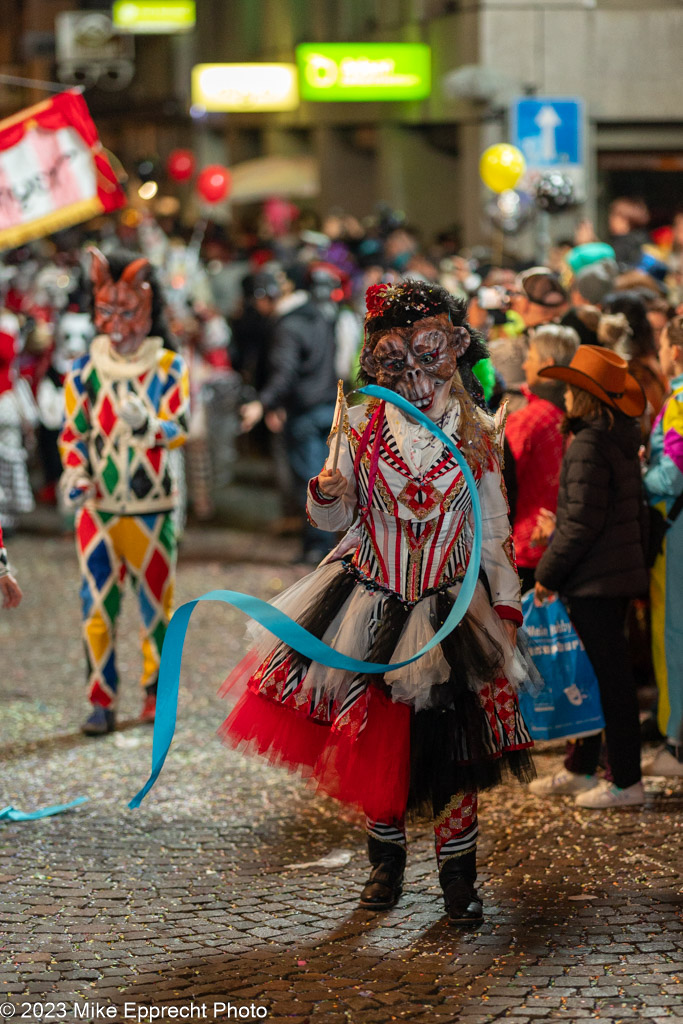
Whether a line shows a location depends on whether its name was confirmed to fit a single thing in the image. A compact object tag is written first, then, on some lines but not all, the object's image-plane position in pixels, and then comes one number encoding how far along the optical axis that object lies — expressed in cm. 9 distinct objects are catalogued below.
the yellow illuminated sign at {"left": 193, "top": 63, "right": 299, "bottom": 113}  2481
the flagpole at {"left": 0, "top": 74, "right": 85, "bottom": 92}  870
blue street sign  1328
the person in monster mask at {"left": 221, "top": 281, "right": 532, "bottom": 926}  451
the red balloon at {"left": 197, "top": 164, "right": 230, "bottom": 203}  1823
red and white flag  856
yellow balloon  1241
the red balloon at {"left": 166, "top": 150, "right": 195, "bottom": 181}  2148
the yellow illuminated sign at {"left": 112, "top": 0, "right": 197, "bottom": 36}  2559
